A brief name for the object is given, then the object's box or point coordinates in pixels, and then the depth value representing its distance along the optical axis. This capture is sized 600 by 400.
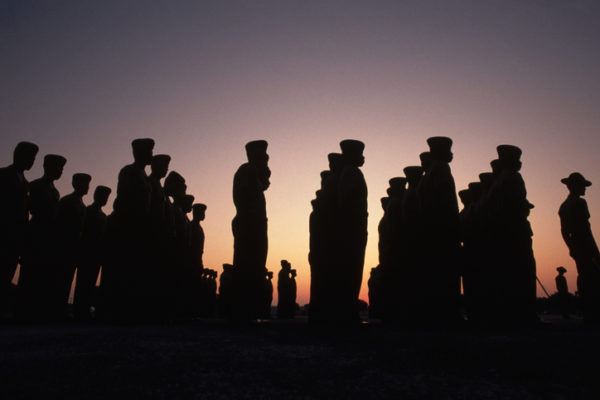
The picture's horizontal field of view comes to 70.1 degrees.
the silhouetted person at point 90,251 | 10.00
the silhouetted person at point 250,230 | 7.12
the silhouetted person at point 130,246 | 7.36
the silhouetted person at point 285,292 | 23.41
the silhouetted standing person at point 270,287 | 20.05
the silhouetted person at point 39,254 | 8.30
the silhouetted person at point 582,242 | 9.85
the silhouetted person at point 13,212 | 7.56
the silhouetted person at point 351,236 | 7.07
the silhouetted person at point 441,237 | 7.42
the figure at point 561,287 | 21.50
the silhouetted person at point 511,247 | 8.13
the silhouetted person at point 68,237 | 8.80
